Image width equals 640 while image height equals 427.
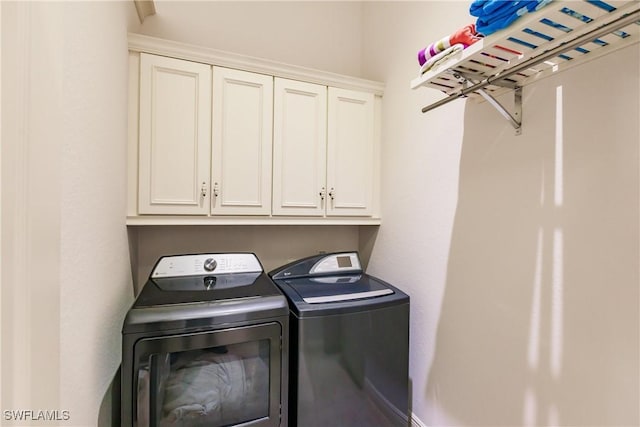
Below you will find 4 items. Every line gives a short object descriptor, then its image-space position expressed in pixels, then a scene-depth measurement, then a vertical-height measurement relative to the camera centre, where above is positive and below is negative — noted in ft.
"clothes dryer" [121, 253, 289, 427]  3.30 -1.84
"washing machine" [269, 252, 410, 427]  4.09 -2.12
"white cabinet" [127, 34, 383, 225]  4.56 +1.24
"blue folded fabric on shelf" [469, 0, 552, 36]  2.17 +1.61
